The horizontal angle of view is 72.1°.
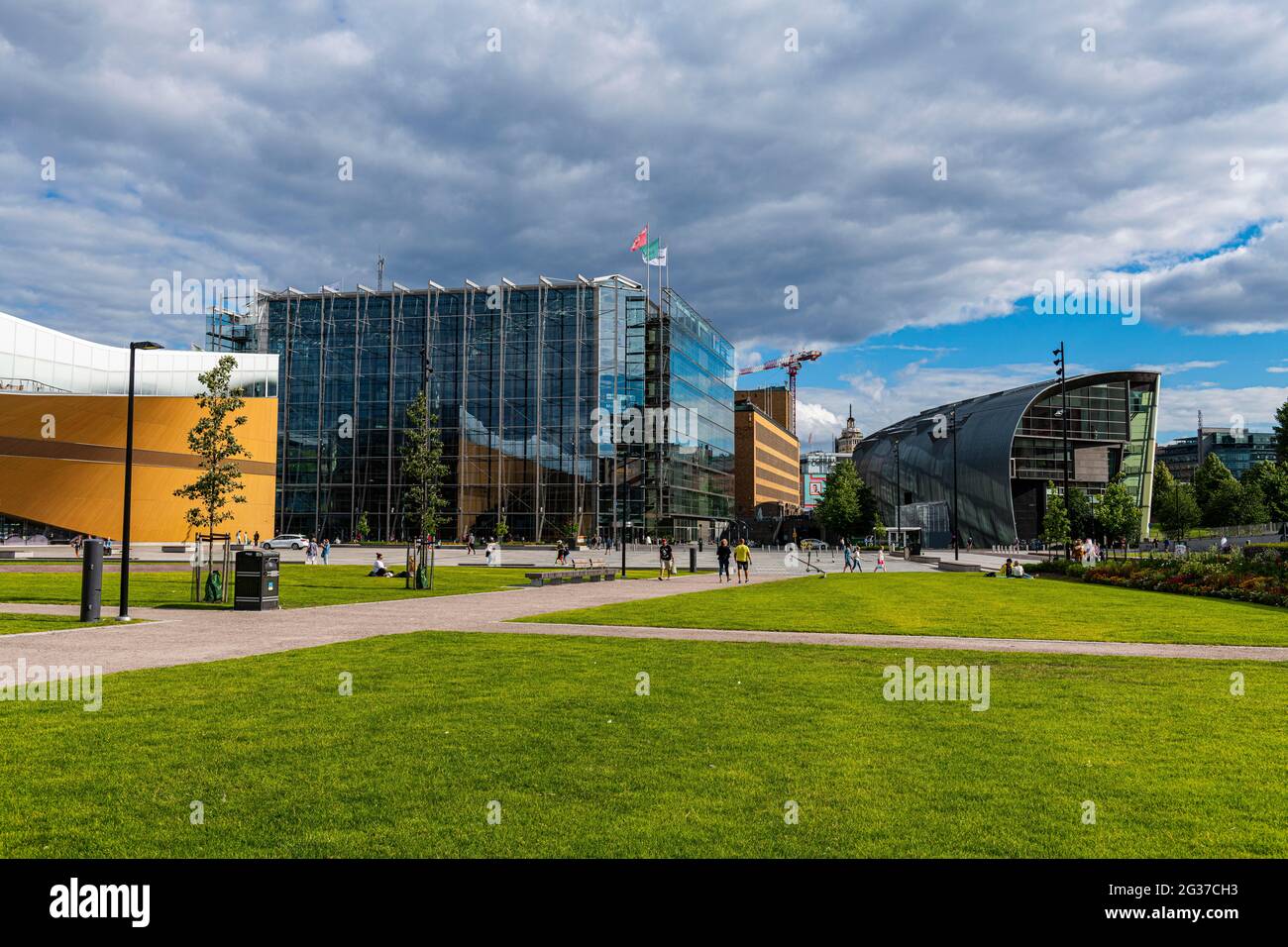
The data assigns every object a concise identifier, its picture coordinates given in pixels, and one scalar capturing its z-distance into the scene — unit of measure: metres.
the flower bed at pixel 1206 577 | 24.42
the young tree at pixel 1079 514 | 73.56
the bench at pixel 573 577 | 31.77
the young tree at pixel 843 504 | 109.31
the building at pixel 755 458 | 150.62
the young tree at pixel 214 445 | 29.02
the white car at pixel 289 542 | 73.01
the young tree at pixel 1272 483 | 74.25
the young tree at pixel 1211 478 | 111.56
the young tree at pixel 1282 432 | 69.50
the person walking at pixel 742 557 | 35.97
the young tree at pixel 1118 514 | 73.44
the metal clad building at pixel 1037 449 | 92.25
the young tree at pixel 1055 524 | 74.94
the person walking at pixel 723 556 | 37.31
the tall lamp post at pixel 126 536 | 17.73
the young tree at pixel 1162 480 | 120.96
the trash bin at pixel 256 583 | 20.91
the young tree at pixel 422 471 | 32.22
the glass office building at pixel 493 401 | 85.81
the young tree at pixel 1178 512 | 106.62
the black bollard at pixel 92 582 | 17.55
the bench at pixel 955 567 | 49.19
